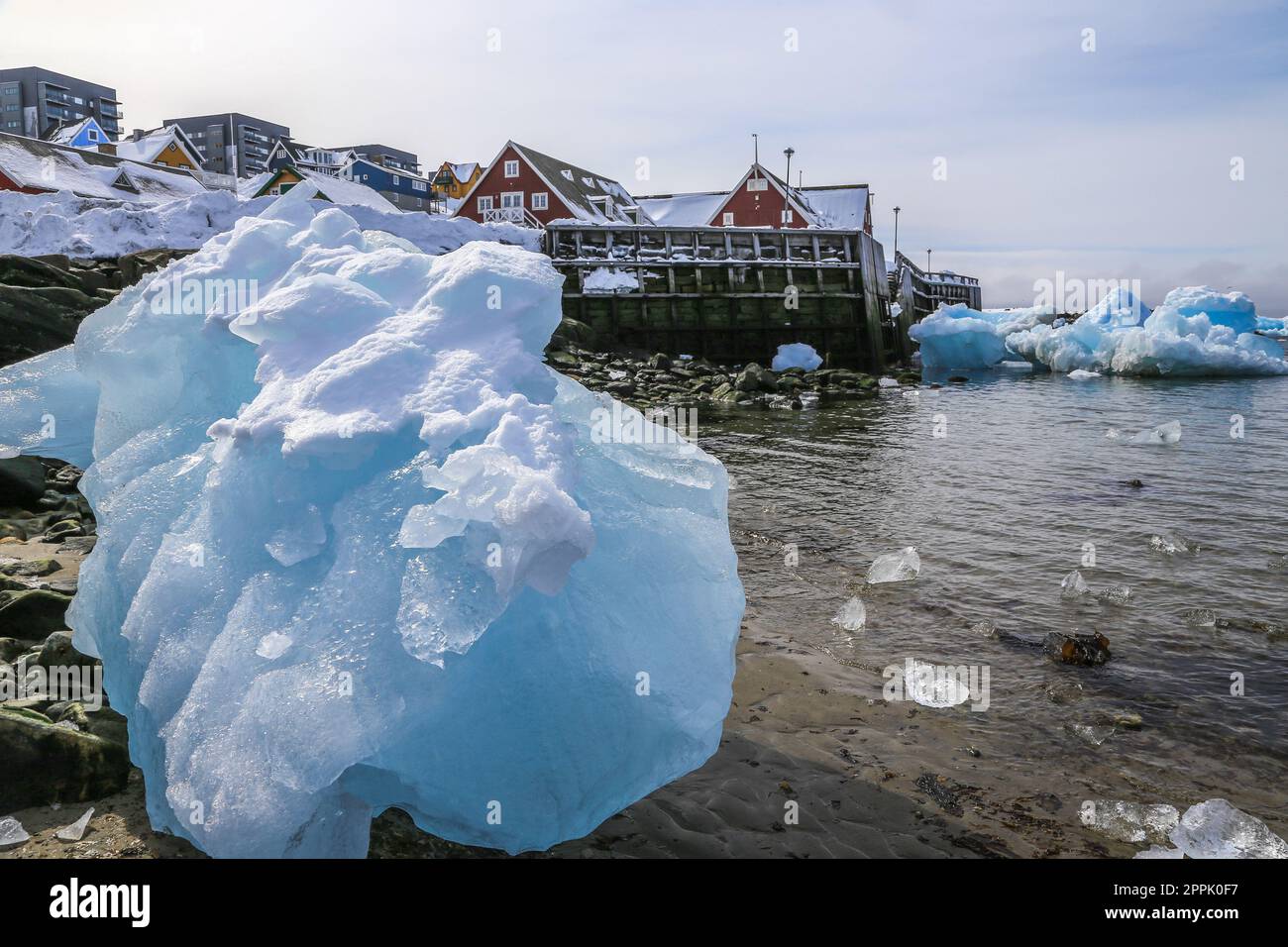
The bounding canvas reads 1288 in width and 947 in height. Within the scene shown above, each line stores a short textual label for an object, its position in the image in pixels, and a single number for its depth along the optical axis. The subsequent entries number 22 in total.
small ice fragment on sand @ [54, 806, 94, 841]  2.91
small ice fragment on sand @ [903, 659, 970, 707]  4.47
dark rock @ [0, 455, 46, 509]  7.47
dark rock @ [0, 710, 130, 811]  3.08
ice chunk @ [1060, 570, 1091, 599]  6.18
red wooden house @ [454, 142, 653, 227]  37.88
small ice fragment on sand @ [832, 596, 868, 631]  5.63
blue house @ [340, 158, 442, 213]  45.91
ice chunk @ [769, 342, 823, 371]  23.31
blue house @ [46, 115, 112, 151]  53.44
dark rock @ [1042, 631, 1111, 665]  4.97
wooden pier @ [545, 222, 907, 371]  23.92
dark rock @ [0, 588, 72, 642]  4.53
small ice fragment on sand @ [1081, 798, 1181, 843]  3.33
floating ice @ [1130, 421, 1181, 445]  13.26
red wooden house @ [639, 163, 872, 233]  42.22
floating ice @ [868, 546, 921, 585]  6.61
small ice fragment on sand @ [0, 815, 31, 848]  2.87
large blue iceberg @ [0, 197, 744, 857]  2.54
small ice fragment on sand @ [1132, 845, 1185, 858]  3.18
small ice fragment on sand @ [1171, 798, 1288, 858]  3.22
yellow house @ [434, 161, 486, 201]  59.86
